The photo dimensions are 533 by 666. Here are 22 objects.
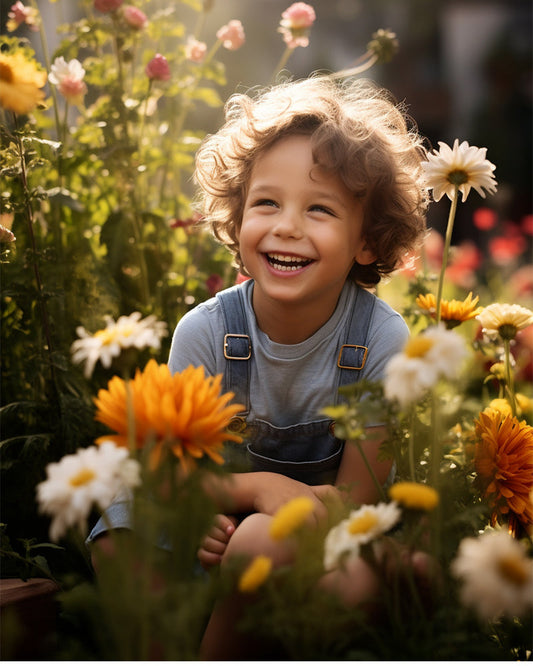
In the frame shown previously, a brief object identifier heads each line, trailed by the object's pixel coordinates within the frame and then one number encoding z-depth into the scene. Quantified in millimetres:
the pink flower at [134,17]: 2080
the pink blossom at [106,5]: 2022
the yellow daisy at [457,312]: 1566
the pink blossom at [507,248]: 4387
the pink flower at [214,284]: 2172
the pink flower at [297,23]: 2217
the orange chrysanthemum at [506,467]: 1338
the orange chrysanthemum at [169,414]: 935
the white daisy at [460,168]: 1244
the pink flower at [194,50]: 2305
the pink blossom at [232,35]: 2277
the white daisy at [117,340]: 896
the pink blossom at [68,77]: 1905
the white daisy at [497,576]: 791
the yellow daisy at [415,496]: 895
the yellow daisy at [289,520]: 869
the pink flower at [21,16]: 2053
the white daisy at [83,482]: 835
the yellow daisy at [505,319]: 1502
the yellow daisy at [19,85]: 1361
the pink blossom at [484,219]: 4000
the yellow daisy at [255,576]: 868
